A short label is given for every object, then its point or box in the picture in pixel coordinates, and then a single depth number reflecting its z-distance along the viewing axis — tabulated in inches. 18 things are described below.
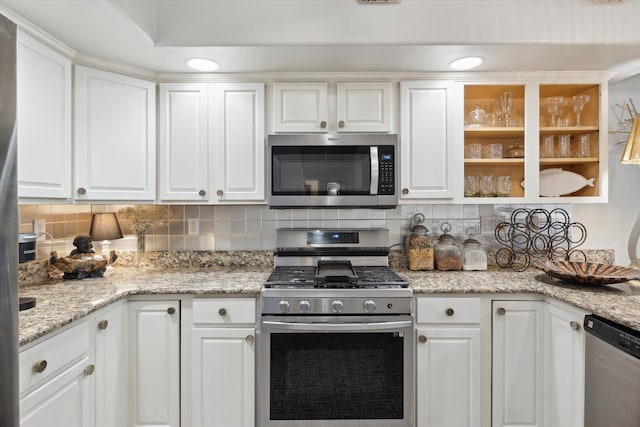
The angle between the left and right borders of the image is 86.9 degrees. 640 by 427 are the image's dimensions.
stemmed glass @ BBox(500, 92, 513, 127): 84.7
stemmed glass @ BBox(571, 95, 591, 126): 83.7
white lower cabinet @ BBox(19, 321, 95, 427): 45.4
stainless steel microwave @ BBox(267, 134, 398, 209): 80.6
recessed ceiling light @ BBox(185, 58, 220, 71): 75.0
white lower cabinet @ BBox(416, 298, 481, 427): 70.6
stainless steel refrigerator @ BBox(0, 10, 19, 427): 29.8
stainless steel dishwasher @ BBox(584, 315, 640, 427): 49.6
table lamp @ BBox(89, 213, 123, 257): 85.4
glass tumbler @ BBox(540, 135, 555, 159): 86.0
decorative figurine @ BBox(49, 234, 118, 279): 76.2
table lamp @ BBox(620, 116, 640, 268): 72.1
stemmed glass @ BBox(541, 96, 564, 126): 85.9
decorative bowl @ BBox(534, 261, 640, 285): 67.6
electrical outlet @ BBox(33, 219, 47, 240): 74.5
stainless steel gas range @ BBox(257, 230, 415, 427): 69.2
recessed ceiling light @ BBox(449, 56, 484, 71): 74.7
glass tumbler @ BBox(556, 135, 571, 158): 85.5
